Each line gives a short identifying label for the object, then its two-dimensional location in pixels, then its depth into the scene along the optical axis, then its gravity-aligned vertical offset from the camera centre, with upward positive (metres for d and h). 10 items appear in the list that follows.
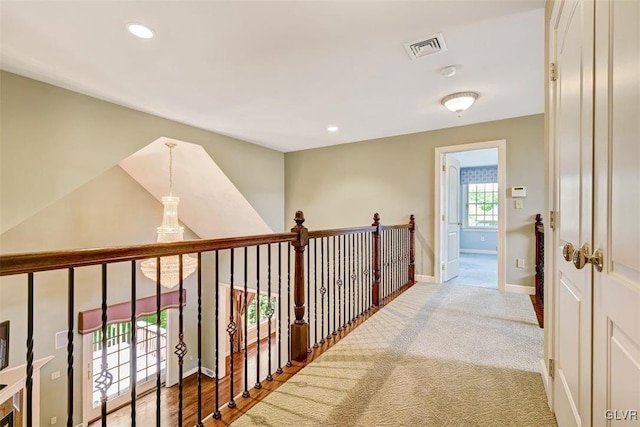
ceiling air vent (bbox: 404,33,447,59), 2.11 +1.26
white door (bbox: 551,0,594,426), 0.98 +0.05
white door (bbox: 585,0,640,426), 0.67 +0.00
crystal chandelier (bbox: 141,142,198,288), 3.38 -0.33
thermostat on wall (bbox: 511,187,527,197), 3.66 +0.29
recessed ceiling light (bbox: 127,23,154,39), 1.96 +1.25
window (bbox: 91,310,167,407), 5.25 -2.75
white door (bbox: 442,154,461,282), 4.34 -0.05
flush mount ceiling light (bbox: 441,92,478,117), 2.96 +1.16
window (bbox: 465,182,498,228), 7.83 +0.27
